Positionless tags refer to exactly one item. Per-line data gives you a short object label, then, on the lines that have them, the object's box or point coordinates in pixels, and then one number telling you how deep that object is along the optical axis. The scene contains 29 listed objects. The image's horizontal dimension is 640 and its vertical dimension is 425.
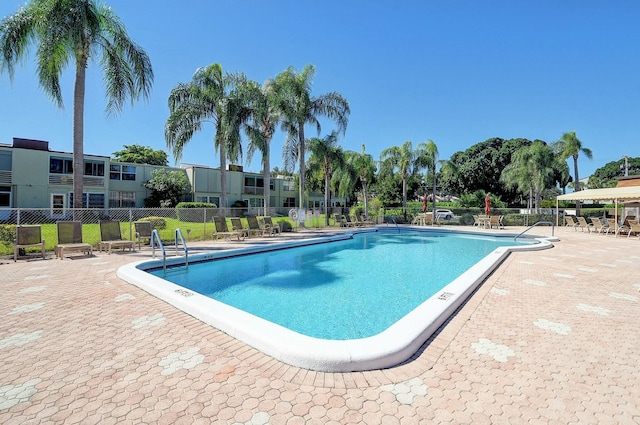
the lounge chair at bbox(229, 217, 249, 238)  14.73
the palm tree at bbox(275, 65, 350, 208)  19.38
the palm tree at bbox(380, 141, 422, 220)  27.78
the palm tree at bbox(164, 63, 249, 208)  17.16
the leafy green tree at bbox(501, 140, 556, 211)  29.55
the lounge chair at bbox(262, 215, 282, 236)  16.70
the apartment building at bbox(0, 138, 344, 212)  23.09
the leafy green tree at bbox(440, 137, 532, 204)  48.69
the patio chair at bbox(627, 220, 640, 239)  15.71
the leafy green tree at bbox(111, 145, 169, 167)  49.56
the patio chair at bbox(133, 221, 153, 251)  11.52
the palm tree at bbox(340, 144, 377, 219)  25.34
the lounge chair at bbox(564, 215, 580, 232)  21.35
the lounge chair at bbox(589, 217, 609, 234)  18.64
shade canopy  16.69
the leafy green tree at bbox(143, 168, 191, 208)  28.30
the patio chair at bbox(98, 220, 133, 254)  10.48
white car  29.14
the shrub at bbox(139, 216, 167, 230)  15.16
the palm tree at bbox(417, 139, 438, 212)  27.73
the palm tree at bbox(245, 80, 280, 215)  18.06
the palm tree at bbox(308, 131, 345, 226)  22.72
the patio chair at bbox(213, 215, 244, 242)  14.34
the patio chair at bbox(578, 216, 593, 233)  19.90
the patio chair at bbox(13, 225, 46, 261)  9.20
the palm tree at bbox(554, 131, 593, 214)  28.19
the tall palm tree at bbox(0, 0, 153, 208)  10.38
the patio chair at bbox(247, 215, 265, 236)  15.57
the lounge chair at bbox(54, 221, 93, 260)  9.42
